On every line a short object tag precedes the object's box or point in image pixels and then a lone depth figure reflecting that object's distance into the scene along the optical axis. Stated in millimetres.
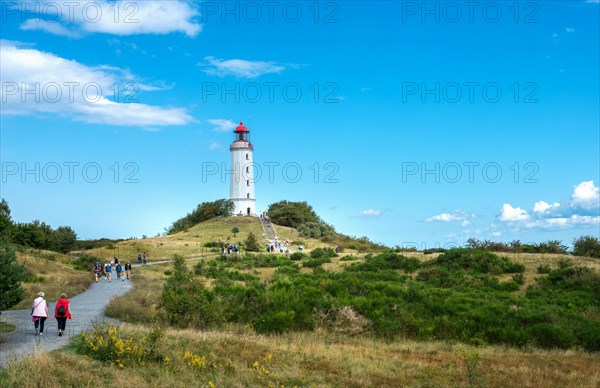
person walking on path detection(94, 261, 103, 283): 36694
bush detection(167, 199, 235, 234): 81188
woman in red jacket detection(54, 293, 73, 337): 16375
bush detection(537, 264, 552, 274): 29000
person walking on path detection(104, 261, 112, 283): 35600
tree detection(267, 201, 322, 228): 84000
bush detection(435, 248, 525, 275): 30141
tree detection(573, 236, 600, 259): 35125
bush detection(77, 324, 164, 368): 12836
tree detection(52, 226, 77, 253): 57391
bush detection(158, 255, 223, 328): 18781
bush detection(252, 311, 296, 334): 18750
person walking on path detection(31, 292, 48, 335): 16328
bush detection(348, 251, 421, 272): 33219
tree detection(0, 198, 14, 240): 41719
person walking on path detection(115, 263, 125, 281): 37019
